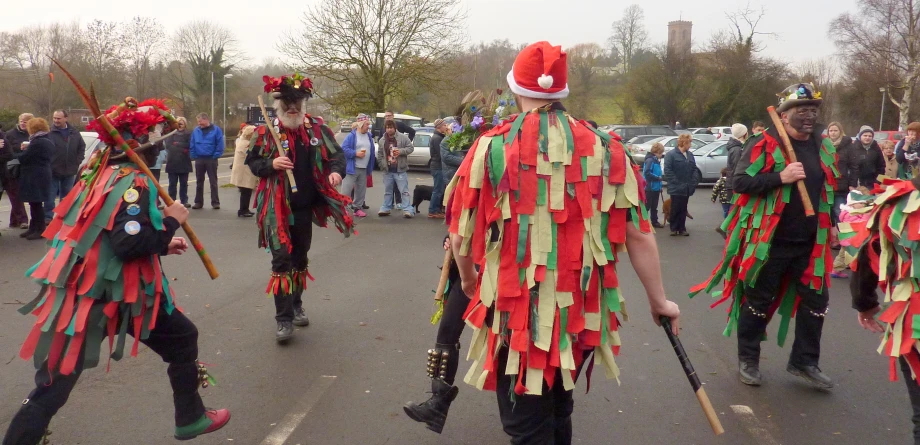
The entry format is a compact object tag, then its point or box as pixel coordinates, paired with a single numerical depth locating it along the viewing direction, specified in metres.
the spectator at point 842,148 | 10.55
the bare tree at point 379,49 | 34.56
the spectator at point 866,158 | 10.63
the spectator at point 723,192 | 10.57
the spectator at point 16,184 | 10.93
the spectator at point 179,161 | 13.44
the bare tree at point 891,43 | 46.19
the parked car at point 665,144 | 23.76
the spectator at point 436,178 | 13.15
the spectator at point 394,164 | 13.44
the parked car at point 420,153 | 24.81
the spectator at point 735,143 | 9.61
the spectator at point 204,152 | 13.84
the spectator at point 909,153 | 10.40
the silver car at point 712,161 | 21.80
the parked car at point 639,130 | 34.88
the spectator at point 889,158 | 11.83
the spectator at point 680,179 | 11.82
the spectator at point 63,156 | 10.88
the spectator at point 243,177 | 12.78
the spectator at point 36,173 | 10.30
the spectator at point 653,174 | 12.60
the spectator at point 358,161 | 13.14
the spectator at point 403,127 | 14.27
